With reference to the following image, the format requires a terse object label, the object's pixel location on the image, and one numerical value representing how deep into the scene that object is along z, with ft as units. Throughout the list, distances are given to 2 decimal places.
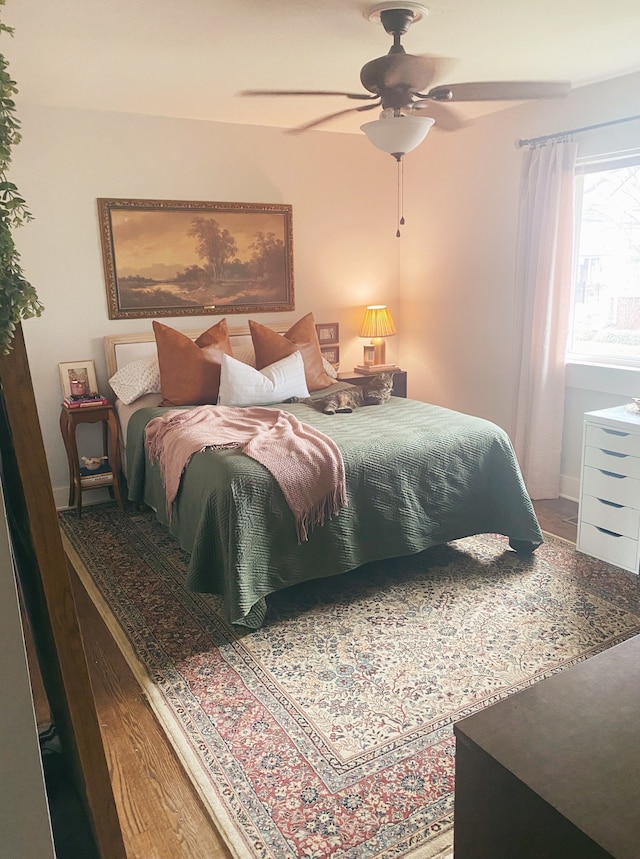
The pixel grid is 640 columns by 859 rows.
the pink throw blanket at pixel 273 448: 9.03
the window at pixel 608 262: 12.22
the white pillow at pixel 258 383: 12.87
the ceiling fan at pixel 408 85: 7.58
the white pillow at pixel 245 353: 14.56
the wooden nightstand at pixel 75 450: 13.04
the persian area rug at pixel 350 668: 5.89
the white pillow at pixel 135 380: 13.30
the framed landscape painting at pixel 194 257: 13.88
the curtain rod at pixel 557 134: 11.71
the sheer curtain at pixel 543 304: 12.75
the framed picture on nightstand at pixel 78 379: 13.51
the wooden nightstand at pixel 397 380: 15.79
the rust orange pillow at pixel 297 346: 14.24
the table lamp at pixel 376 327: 16.43
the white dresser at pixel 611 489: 10.07
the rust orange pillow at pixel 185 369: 13.05
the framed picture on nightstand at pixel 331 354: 16.78
